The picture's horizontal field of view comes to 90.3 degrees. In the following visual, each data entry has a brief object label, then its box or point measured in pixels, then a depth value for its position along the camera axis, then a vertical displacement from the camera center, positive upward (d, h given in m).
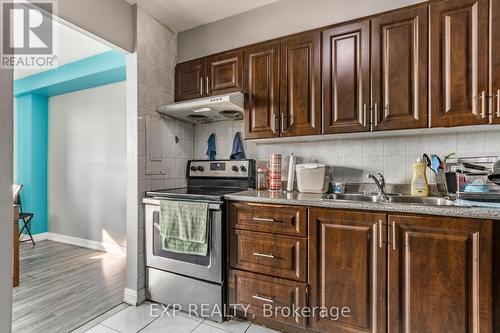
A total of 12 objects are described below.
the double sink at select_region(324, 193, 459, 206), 1.64 -0.24
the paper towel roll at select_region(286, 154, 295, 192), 2.04 -0.09
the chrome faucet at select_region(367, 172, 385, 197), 1.77 -0.14
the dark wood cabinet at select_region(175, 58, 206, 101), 2.28 +0.81
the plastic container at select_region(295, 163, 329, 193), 1.92 -0.10
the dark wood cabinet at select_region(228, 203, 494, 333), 1.20 -0.61
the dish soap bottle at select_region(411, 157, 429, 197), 1.69 -0.11
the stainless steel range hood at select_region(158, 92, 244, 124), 1.92 +0.48
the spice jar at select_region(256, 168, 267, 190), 2.23 -0.13
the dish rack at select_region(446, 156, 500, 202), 1.36 -0.09
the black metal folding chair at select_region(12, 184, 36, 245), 3.30 -0.72
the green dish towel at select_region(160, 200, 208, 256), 1.80 -0.46
